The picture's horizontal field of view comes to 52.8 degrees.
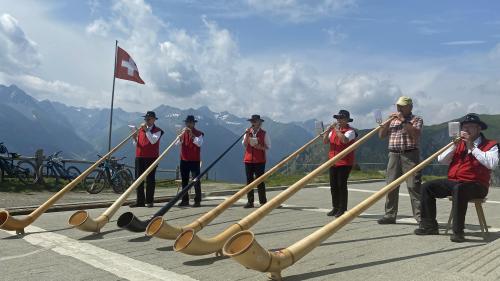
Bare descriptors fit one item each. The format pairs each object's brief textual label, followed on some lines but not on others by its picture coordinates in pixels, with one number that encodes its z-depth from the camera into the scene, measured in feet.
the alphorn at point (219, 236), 16.62
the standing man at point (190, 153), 35.53
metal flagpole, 57.01
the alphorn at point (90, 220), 22.54
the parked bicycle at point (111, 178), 51.72
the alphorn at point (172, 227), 19.22
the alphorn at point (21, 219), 23.15
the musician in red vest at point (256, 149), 35.06
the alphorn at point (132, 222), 22.40
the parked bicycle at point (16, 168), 50.96
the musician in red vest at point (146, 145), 34.55
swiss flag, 58.23
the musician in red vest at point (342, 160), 29.19
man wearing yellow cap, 25.41
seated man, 20.27
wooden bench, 20.93
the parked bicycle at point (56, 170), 53.33
